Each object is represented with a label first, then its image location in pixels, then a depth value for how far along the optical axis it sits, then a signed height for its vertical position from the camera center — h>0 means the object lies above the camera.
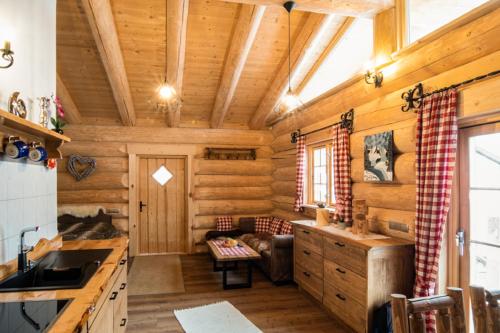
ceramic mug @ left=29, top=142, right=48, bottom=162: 2.39 +0.13
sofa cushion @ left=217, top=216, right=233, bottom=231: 6.74 -1.10
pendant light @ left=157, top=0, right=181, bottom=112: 4.40 +1.18
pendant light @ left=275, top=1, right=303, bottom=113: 3.17 +1.18
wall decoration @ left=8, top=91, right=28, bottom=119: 2.14 +0.43
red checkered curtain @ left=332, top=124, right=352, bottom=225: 4.13 -0.07
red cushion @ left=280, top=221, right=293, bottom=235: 5.50 -1.01
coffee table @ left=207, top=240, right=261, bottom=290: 4.54 -1.23
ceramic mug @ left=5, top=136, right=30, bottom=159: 2.06 +0.14
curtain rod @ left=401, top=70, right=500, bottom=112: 2.92 +0.68
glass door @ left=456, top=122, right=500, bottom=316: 2.53 -0.30
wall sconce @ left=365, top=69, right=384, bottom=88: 3.46 +1.00
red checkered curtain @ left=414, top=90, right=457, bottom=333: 2.68 -0.07
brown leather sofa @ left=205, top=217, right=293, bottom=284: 4.83 -1.32
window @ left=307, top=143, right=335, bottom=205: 4.95 -0.08
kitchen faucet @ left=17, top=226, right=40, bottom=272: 2.09 -0.56
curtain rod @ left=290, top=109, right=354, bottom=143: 4.11 +0.63
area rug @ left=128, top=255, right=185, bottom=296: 4.59 -1.69
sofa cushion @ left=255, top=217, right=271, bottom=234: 6.55 -1.10
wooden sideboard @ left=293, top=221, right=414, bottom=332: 3.02 -1.01
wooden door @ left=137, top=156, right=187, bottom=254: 6.74 -0.80
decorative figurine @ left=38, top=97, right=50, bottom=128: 2.61 +0.47
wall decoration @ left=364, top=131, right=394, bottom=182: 3.40 +0.13
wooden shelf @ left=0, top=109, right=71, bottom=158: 1.80 +0.26
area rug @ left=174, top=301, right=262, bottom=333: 3.42 -1.66
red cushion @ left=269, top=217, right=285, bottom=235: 6.09 -1.07
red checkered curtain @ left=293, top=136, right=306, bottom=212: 5.53 -0.05
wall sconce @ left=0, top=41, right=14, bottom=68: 1.93 +0.71
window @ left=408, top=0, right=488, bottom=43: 2.72 +1.41
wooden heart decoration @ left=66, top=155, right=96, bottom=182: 6.20 +0.07
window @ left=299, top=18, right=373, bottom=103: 3.96 +1.49
